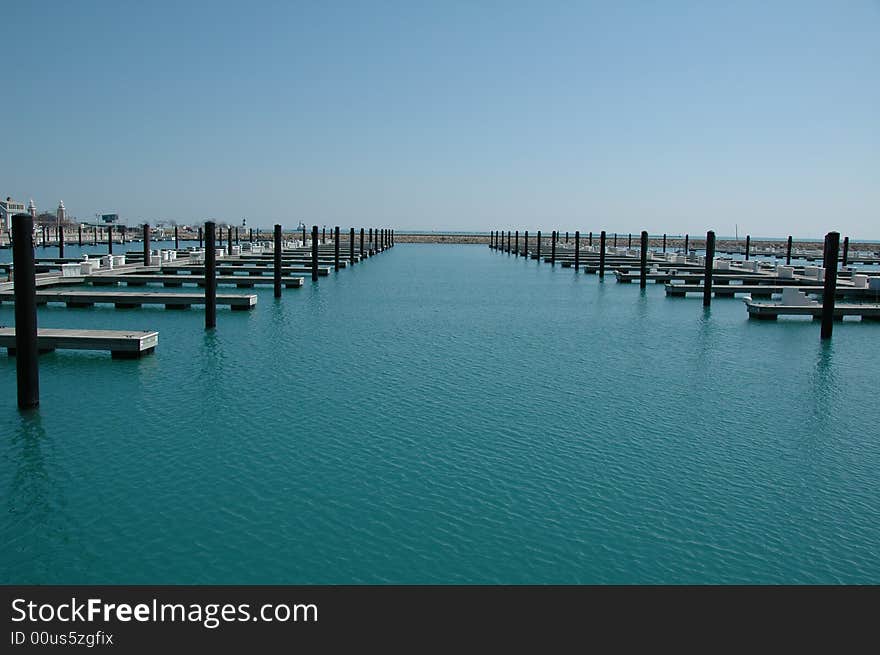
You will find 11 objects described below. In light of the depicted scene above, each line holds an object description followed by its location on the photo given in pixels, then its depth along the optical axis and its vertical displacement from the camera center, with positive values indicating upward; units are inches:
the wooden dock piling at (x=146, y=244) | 1712.1 -16.5
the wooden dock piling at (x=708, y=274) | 1279.5 -47.3
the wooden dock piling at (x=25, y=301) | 501.4 -44.3
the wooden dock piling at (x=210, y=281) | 918.4 -52.7
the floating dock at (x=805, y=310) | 1161.4 -93.5
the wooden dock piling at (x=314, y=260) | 1644.7 -44.0
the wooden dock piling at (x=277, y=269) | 1327.5 -52.2
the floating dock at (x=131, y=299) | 1114.1 -91.1
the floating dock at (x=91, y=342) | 733.3 -101.4
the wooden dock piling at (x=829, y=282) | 944.3 -40.5
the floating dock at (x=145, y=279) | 1382.9 -77.4
